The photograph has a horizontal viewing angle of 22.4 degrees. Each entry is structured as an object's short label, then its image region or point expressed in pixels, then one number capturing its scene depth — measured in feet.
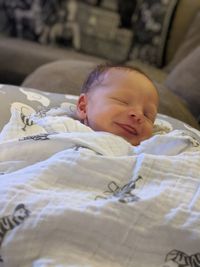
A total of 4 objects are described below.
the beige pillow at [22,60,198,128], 5.78
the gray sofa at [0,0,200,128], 5.91
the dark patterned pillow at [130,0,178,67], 9.27
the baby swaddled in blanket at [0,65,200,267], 2.84
